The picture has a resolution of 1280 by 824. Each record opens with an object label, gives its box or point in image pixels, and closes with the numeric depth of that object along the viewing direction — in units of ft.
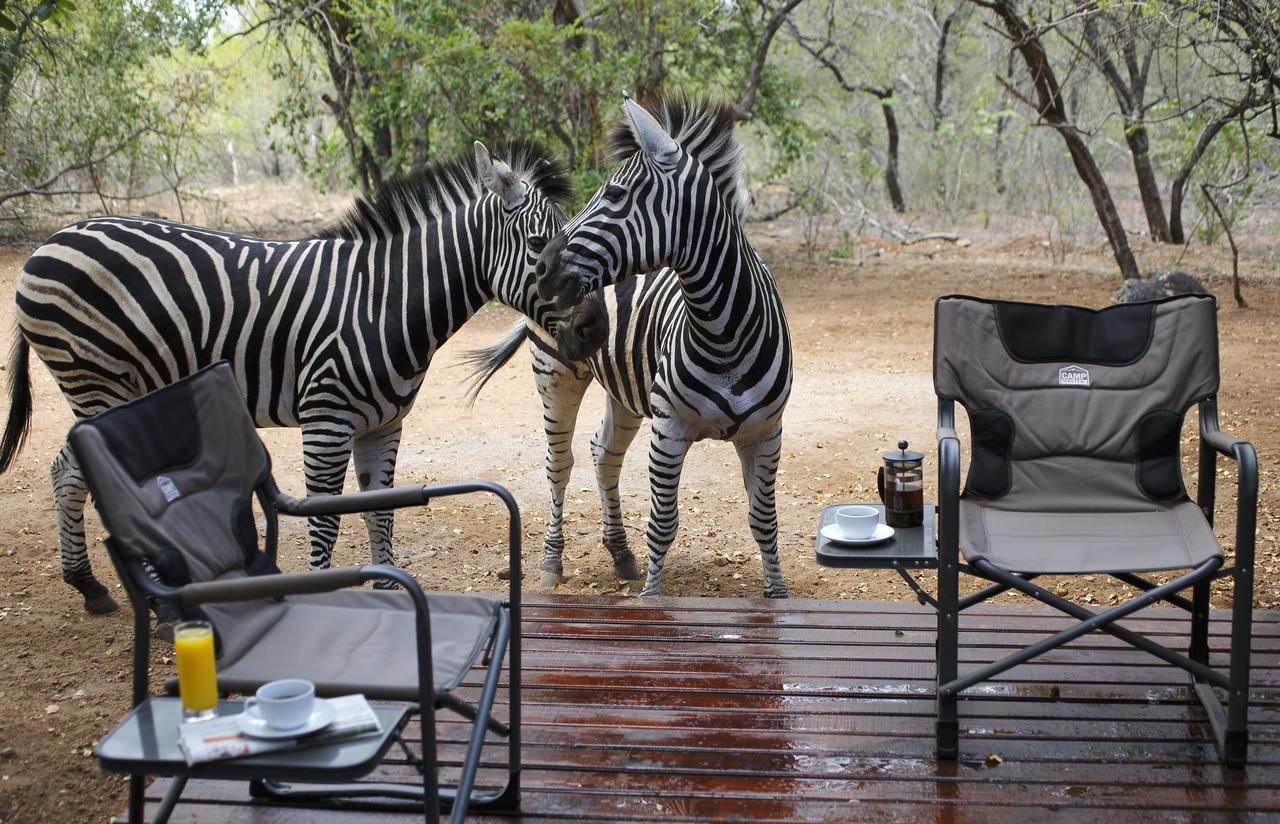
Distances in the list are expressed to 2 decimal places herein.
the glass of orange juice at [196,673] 6.16
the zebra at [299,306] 12.38
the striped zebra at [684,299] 11.31
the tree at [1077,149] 32.19
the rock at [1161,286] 30.45
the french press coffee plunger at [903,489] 9.85
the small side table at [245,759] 5.87
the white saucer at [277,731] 6.00
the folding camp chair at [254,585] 6.73
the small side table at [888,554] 8.95
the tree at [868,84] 47.98
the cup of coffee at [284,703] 6.06
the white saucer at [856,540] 9.28
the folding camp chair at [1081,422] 9.45
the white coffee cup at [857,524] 9.33
